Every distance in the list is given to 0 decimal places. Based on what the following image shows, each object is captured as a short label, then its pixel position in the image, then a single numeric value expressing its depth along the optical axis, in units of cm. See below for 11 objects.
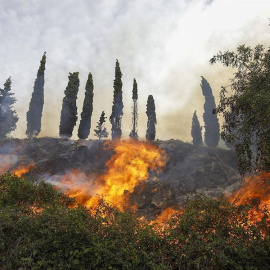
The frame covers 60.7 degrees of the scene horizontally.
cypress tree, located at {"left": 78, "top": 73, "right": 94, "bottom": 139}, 4372
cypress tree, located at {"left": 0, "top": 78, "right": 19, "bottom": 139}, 4603
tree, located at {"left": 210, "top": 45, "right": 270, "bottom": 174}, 976
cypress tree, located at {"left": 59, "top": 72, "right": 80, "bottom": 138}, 4297
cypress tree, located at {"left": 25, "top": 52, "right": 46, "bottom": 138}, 4378
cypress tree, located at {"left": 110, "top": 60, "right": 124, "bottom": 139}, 4538
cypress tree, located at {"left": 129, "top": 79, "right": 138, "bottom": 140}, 4853
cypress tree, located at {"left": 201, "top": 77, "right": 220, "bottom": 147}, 5412
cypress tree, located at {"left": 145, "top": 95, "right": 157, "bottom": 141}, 4806
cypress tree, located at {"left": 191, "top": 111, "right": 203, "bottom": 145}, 5745
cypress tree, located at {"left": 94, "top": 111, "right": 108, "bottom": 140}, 5244
